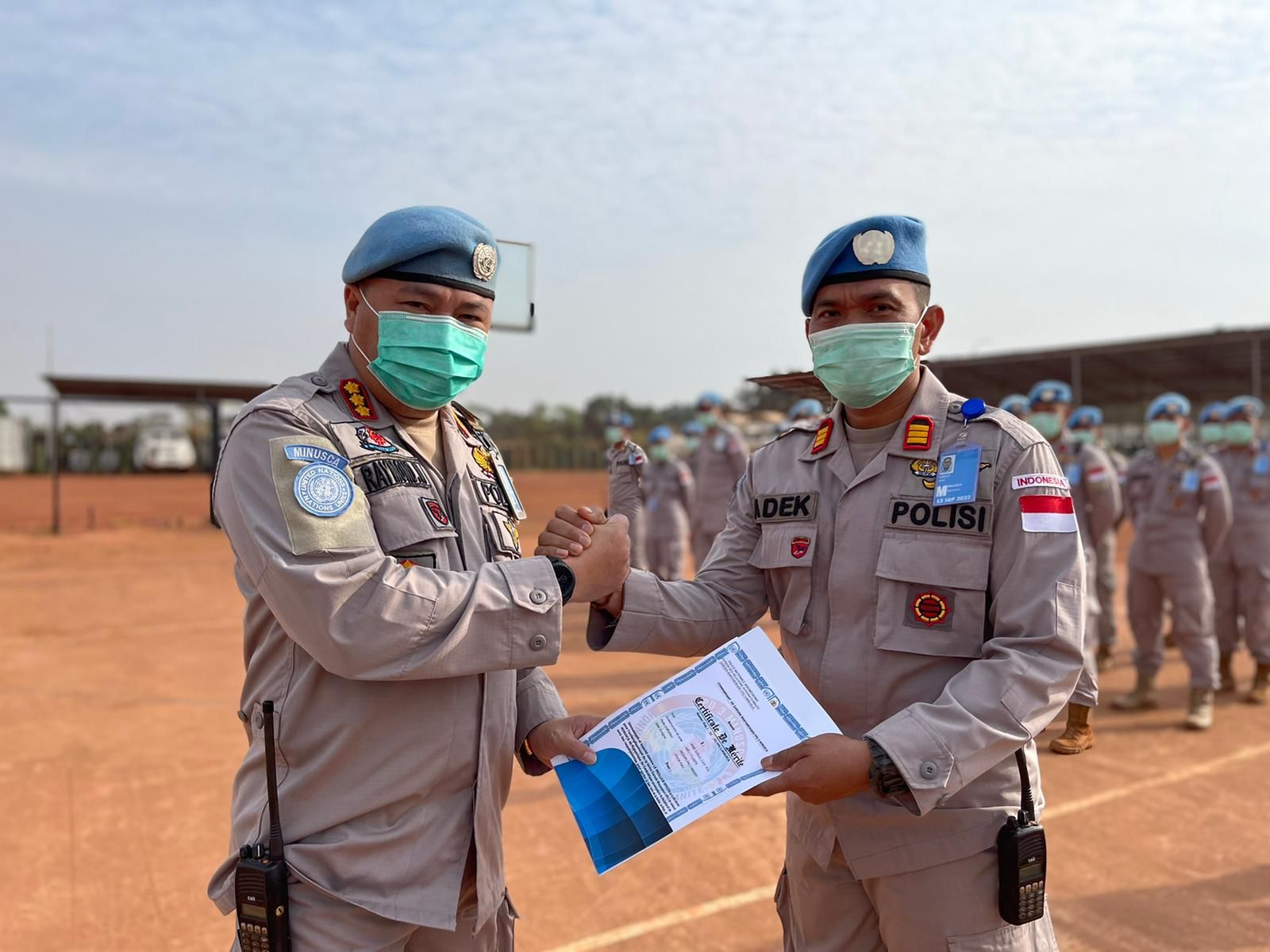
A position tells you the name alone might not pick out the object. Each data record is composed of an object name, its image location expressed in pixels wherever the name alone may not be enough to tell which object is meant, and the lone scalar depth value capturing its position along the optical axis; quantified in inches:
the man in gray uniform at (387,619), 71.1
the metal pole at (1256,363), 791.7
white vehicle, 1403.8
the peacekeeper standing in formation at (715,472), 444.1
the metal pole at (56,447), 758.5
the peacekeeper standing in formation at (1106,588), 343.9
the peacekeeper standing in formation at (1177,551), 280.2
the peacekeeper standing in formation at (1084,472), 309.3
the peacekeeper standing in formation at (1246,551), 310.8
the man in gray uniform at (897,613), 76.0
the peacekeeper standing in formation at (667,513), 489.1
